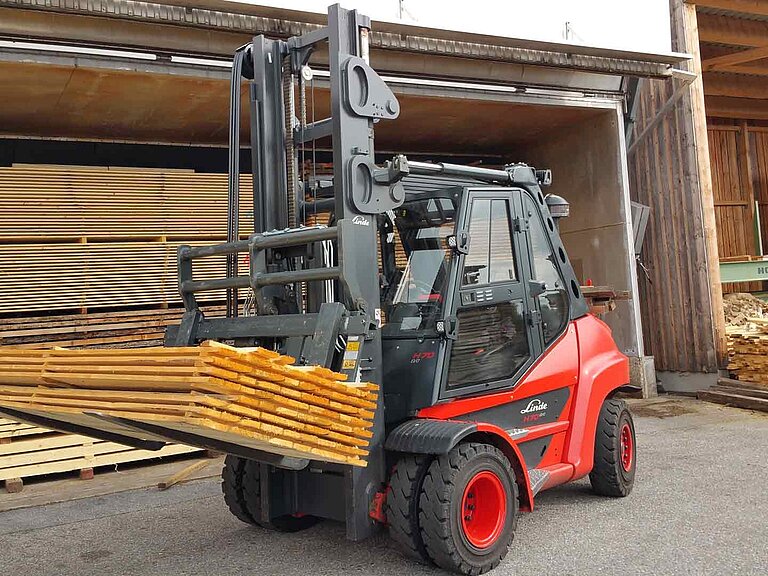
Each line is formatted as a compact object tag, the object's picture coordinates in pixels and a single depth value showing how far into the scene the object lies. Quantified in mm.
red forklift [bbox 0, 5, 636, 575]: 4363
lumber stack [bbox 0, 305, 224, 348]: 7812
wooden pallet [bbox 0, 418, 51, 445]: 7324
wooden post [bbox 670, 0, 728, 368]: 11219
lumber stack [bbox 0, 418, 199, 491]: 7309
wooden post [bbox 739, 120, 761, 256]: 18766
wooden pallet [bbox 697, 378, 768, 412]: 9977
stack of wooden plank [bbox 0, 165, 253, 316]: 8023
